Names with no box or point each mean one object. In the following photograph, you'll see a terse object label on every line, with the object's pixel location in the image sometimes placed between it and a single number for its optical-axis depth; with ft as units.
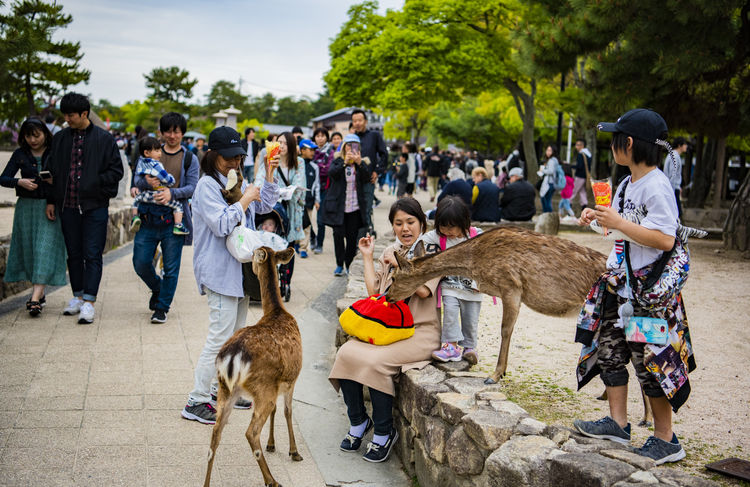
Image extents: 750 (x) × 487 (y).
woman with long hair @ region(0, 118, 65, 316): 22.50
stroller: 24.81
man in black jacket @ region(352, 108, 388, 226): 32.42
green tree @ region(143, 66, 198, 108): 204.44
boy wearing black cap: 10.94
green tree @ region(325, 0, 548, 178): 62.08
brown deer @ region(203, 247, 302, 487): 12.06
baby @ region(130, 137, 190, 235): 21.95
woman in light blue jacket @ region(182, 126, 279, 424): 14.75
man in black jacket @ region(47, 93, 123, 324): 22.08
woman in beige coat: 14.32
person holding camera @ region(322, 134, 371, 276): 30.42
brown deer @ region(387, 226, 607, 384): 14.28
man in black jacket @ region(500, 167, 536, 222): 44.73
